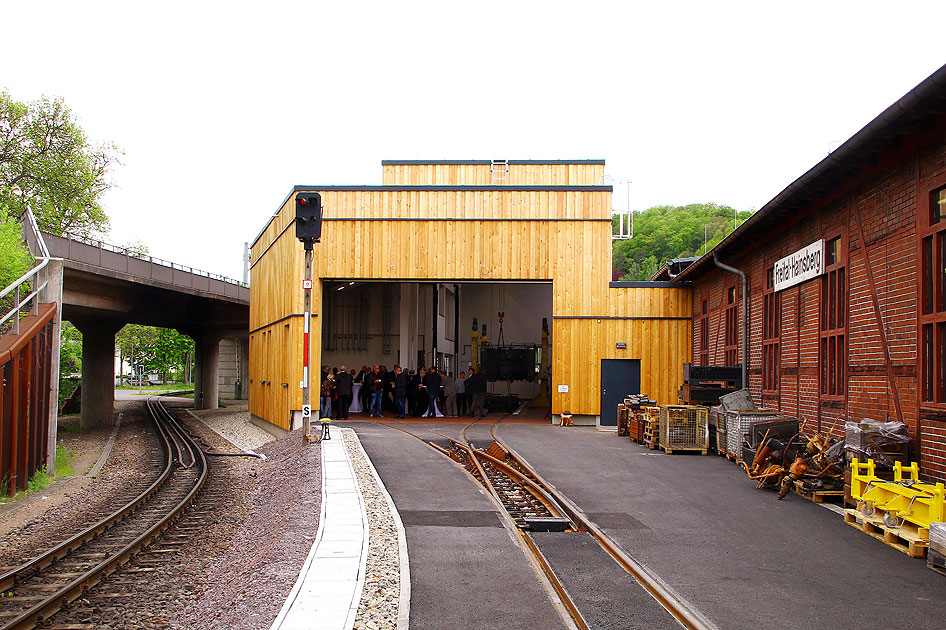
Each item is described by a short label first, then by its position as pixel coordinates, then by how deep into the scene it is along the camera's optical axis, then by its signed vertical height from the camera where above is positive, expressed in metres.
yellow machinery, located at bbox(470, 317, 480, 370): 35.28 -0.24
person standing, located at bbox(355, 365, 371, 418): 25.57 -1.30
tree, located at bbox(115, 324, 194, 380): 73.81 -0.73
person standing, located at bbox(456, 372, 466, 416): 26.23 -1.58
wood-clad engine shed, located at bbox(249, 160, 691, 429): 22.39 +2.36
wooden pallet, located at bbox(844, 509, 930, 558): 7.27 -1.75
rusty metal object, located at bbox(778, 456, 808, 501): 10.57 -1.63
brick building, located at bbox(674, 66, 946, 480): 9.07 +0.97
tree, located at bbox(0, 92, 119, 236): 41.78 +9.09
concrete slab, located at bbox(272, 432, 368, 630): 5.39 -1.86
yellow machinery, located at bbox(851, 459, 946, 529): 7.26 -1.41
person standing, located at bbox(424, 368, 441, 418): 24.27 -1.20
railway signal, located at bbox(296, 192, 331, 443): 14.43 +2.18
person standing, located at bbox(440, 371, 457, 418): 25.86 -1.87
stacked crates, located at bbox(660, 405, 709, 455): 15.48 -1.52
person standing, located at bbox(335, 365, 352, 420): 22.98 -1.38
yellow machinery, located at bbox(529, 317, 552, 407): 34.81 -1.29
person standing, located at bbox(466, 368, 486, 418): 26.44 -1.34
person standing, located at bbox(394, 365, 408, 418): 24.25 -1.42
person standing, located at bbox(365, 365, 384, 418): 24.48 -1.51
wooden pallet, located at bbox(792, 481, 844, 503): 10.16 -1.82
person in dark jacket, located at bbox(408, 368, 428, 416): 25.19 -1.60
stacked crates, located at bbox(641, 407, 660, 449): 16.42 -1.65
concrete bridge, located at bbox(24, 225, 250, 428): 26.42 +1.47
